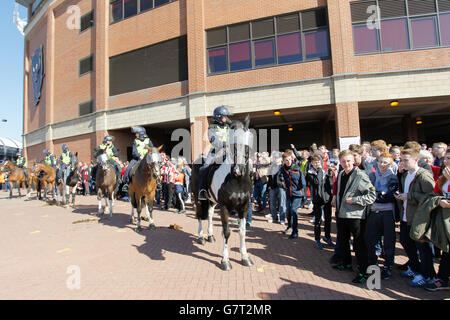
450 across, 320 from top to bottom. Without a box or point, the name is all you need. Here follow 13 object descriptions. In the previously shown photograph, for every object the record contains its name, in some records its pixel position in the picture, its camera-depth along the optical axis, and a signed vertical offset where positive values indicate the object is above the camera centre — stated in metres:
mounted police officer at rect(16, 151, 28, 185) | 18.86 +1.62
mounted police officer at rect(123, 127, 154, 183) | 8.45 +1.28
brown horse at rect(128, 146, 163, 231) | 7.03 +0.01
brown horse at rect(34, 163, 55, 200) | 13.99 +0.64
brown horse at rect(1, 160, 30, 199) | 17.72 +0.99
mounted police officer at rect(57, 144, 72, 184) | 12.10 +1.06
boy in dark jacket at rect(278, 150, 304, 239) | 6.26 -0.31
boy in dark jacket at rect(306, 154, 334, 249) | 5.71 -0.60
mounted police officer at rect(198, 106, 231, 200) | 5.26 +0.95
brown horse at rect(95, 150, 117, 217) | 9.41 +0.14
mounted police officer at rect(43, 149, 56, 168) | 14.51 +1.49
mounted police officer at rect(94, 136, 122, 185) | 9.79 +1.23
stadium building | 12.46 +6.40
